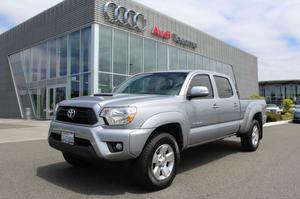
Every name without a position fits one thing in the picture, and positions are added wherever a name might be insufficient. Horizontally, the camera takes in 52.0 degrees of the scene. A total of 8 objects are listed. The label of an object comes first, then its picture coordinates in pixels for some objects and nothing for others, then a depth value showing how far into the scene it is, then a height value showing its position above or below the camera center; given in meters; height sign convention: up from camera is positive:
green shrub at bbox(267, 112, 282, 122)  22.53 -1.06
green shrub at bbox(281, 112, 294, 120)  26.38 -1.23
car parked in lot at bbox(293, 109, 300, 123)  22.22 -1.02
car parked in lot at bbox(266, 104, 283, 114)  32.81 -0.65
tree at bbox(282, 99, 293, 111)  36.67 -0.12
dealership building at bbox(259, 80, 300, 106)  82.06 +3.51
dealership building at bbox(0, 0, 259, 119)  19.59 +4.08
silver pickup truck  4.27 -0.30
